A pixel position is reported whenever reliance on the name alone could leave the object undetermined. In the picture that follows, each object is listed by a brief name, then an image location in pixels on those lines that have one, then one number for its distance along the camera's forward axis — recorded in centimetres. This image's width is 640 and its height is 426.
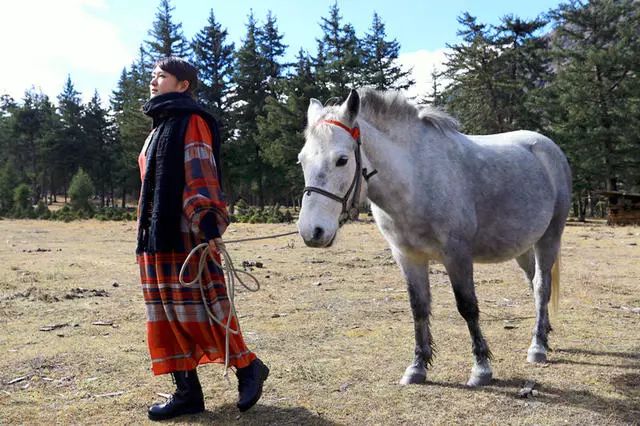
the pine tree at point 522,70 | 2875
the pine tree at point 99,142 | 4500
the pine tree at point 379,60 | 3016
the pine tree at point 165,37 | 3659
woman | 286
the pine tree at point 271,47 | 3571
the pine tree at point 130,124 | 3334
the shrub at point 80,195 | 2972
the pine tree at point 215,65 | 3509
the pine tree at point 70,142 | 4425
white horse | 294
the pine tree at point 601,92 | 2542
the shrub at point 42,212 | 2798
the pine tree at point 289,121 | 2956
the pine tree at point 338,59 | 2972
